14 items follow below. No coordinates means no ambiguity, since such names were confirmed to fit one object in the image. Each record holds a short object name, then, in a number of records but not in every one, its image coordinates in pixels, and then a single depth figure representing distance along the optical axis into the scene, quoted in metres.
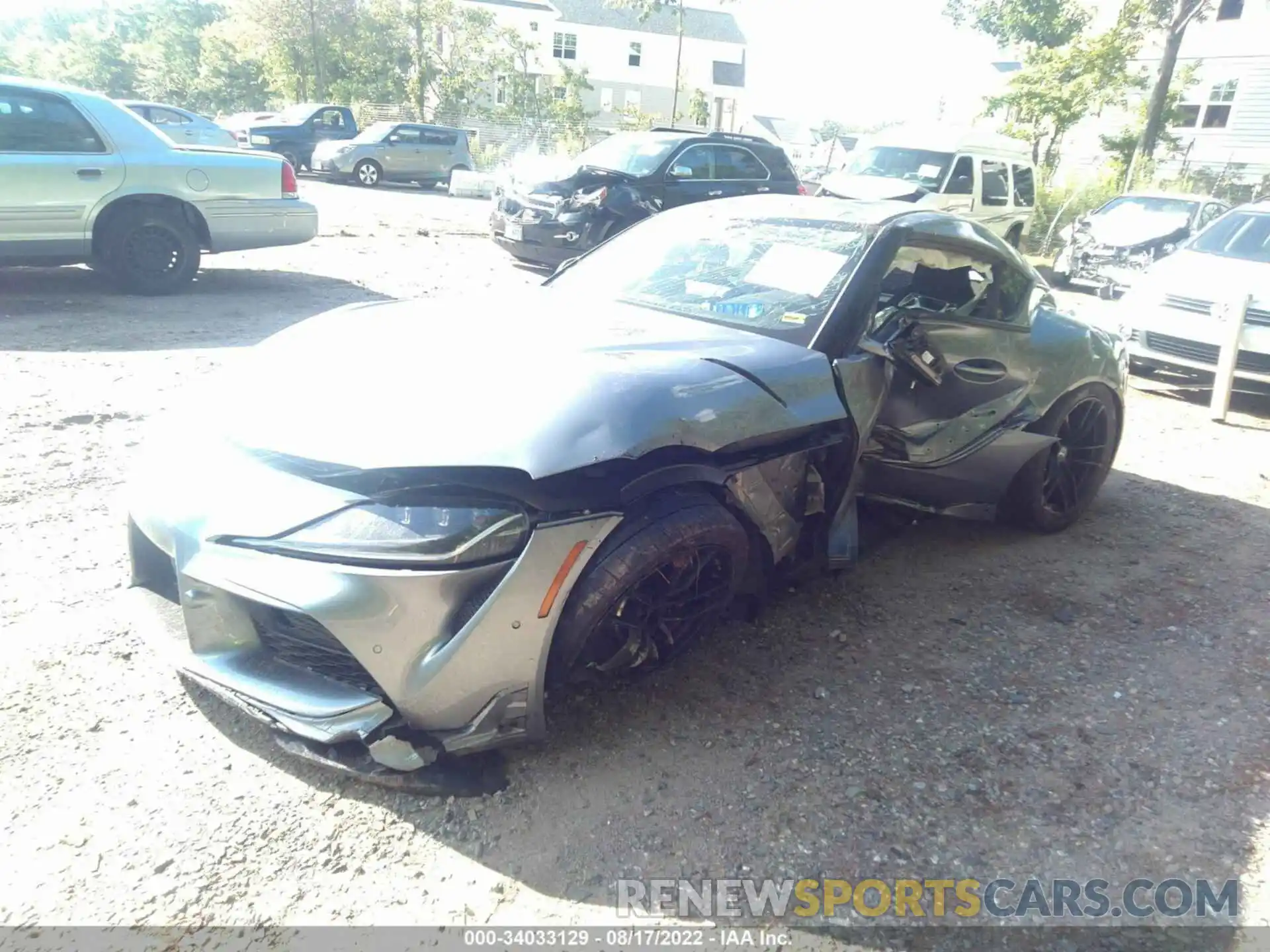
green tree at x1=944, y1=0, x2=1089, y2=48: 22.94
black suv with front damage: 9.65
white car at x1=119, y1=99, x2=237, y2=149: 17.11
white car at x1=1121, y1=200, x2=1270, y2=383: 6.61
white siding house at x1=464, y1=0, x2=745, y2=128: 47.38
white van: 12.23
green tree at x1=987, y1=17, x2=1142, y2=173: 17.56
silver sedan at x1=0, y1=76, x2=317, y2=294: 6.71
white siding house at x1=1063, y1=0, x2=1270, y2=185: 25.28
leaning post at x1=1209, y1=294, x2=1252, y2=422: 6.43
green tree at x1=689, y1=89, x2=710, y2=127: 45.00
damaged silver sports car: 2.09
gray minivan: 19.66
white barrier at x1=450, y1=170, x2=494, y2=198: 19.38
